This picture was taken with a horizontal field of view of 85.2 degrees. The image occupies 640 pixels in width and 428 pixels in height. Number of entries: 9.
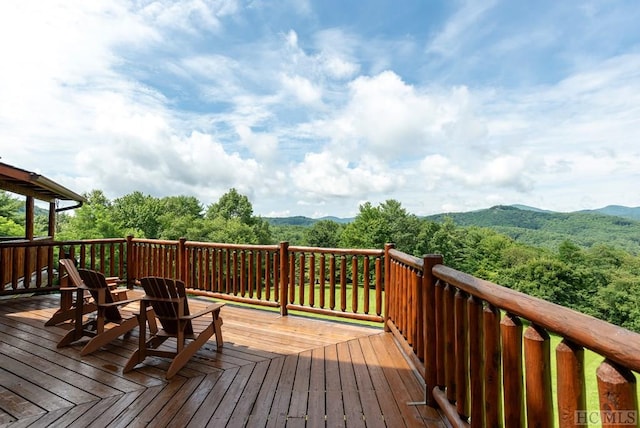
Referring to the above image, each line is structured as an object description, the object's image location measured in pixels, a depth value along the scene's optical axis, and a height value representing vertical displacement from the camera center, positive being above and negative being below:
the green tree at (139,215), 35.84 +0.98
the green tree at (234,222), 34.25 +0.22
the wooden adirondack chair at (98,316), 3.61 -1.02
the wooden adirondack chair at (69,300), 4.21 -0.99
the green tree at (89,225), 25.39 -0.04
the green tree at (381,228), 35.00 -0.47
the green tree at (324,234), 39.91 -1.18
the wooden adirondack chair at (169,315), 3.15 -0.84
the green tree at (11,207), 28.83 +1.46
